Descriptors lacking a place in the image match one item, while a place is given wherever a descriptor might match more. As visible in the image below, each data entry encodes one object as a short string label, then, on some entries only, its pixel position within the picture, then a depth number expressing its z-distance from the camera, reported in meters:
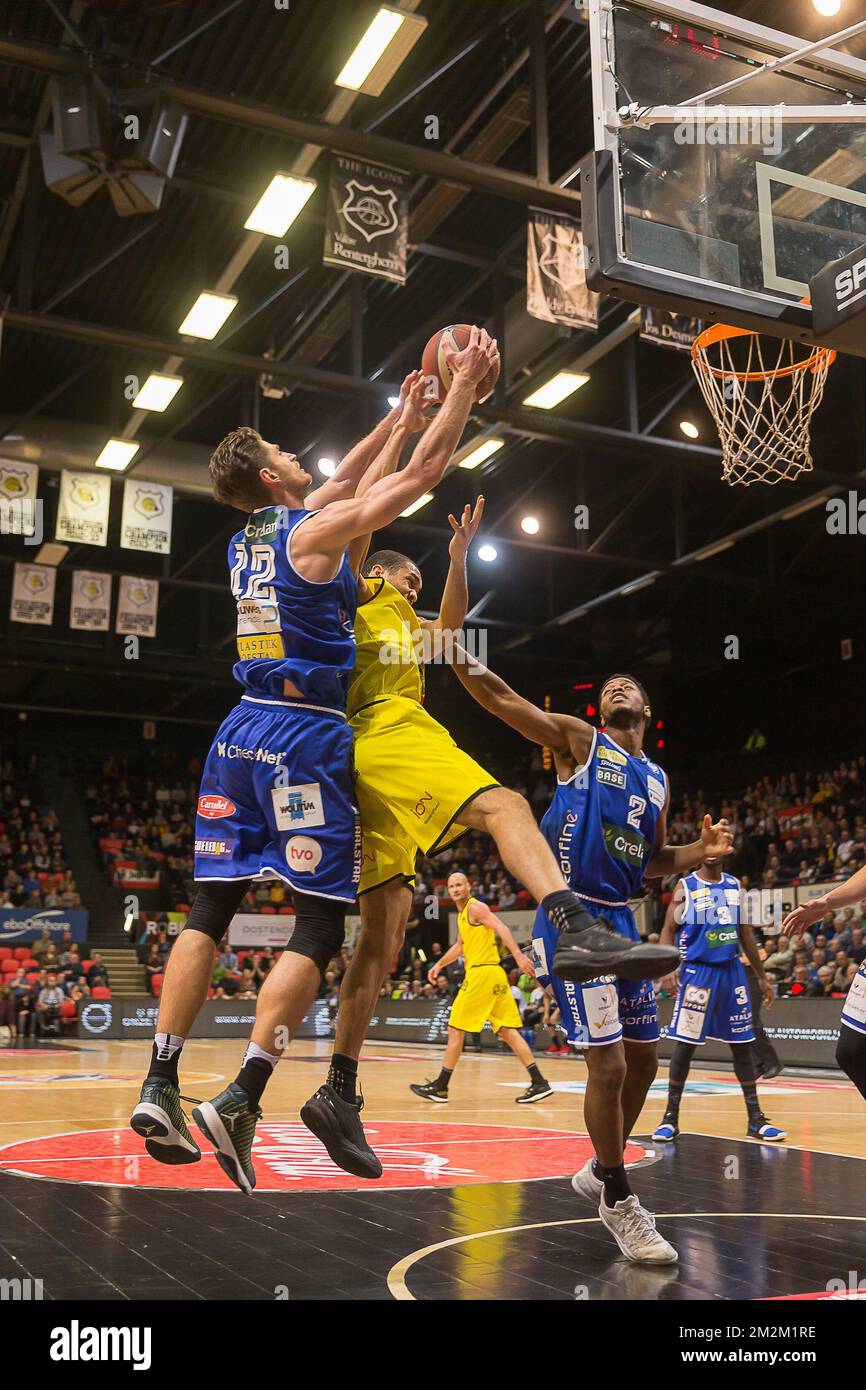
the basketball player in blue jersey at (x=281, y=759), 3.83
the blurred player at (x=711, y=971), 8.90
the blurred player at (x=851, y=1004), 4.83
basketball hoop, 8.62
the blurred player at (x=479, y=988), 11.26
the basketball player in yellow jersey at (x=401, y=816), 3.94
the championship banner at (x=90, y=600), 17.62
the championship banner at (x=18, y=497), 14.93
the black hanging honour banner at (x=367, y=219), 11.03
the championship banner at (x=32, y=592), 17.55
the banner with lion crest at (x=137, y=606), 18.39
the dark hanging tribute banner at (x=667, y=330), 11.74
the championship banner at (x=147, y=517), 15.89
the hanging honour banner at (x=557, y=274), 11.63
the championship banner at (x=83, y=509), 15.70
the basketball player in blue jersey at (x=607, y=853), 4.77
